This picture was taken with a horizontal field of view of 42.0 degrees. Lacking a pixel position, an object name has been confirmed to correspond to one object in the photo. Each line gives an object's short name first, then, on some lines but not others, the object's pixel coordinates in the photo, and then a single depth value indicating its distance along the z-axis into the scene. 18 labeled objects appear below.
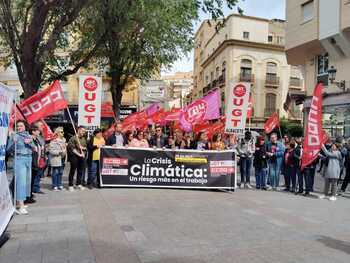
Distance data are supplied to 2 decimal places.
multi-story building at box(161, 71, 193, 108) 104.46
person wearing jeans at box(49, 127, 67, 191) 11.63
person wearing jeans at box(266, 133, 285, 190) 13.20
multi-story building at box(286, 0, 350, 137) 21.77
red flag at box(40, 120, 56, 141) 13.41
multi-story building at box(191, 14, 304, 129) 50.59
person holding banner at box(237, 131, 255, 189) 13.43
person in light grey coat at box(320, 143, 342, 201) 11.76
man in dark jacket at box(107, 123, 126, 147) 12.86
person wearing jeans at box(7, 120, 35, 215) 8.31
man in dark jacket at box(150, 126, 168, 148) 13.65
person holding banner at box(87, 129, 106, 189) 12.04
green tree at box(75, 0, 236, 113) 14.03
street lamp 20.25
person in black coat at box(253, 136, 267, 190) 13.22
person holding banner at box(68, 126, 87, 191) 11.95
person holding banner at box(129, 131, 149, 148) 12.53
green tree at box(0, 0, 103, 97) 13.77
